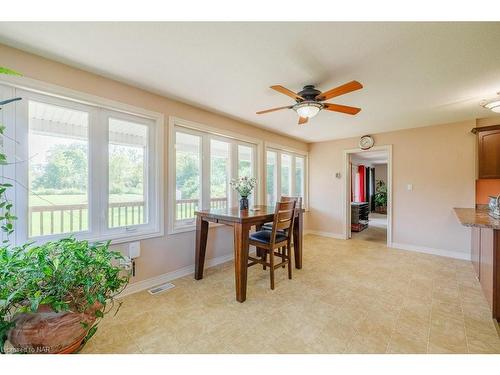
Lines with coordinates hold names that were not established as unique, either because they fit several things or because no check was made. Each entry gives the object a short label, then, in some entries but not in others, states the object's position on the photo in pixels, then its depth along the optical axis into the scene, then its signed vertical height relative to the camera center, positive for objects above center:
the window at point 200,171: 2.98 +0.26
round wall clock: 4.52 +0.93
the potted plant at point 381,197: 9.20 -0.40
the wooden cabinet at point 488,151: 3.19 +0.53
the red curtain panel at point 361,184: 8.22 +0.13
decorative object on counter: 2.33 -0.22
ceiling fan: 2.13 +0.85
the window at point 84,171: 1.94 +0.17
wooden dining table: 2.27 -0.51
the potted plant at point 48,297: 1.22 -0.63
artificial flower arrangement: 3.03 -0.02
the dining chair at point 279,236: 2.51 -0.61
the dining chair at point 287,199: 3.04 -0.25
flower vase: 3.02 -0.21
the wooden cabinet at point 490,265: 1.91 -0.76
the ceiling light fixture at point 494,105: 2.39 +0.90
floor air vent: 2.47 -1.16
